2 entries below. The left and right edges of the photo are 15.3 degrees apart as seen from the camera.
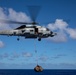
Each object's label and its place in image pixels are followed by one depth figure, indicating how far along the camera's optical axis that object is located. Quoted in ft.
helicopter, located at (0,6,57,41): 297.10
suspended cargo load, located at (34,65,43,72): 195.68
